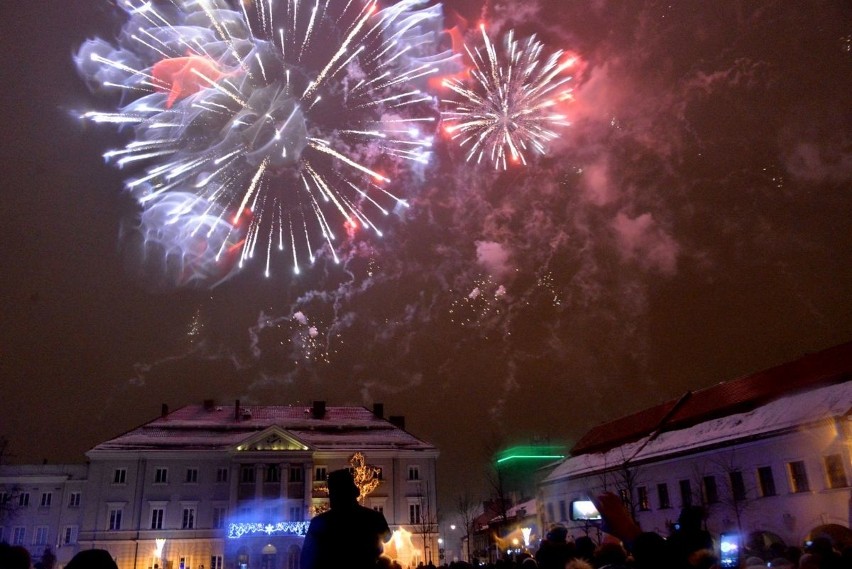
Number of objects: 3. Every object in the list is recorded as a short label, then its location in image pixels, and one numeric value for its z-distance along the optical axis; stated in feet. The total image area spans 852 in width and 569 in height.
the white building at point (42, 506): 176.35
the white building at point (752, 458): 95.50
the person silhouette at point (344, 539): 12.95
